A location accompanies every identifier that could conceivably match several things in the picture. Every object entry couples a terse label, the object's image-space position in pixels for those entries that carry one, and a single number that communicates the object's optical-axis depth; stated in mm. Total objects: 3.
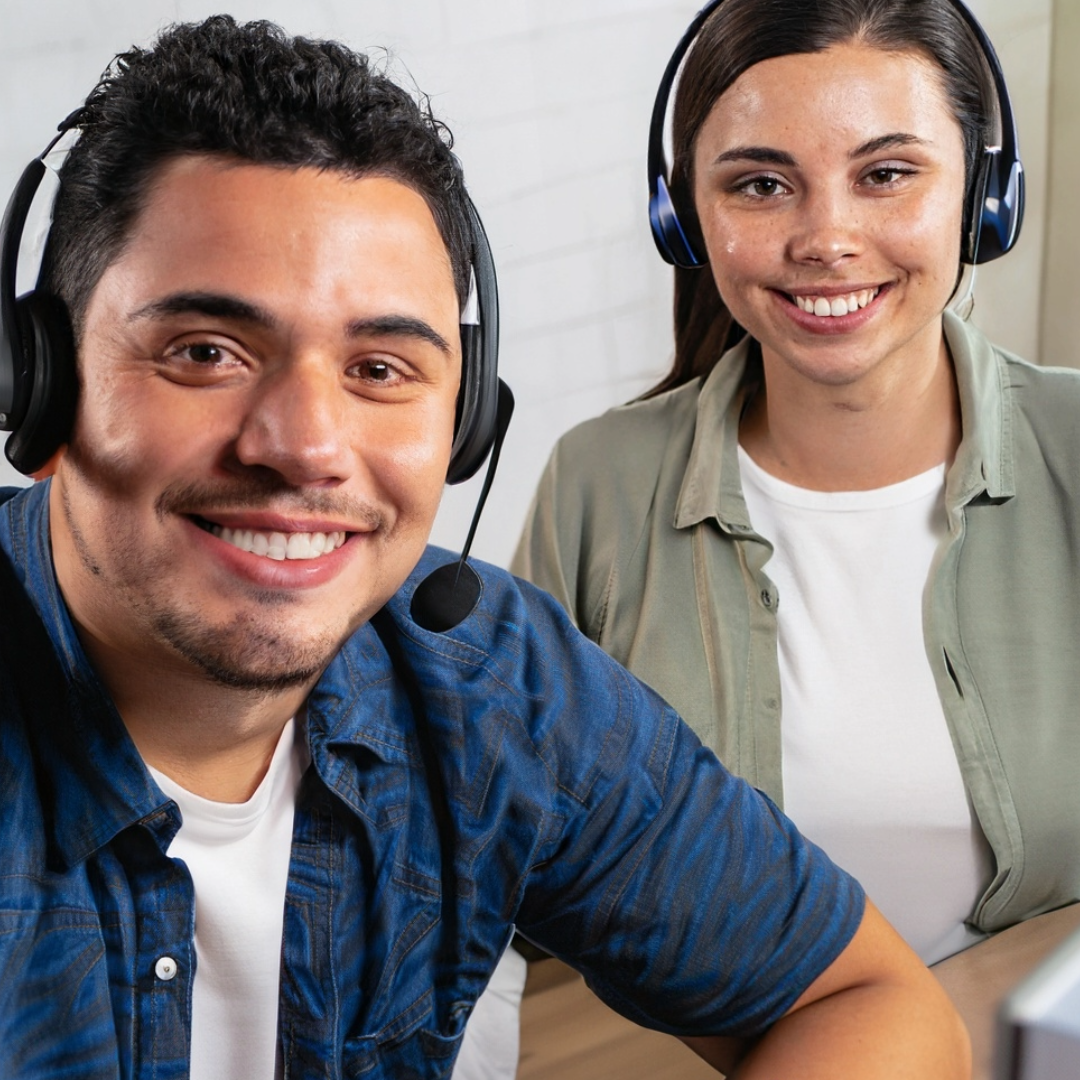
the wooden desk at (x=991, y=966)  1113
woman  1452
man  866
